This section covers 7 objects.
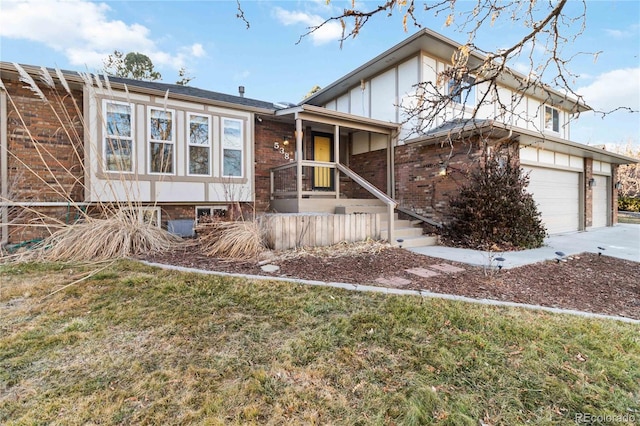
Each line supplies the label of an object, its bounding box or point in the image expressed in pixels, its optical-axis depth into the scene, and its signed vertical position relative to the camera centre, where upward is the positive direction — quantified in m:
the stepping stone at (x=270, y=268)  4.37 -0.85
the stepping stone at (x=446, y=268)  4.67 -0.92
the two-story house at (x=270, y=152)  6.43 +1.67
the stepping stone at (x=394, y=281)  3.87 -0.94
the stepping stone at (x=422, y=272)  4.37 -0.93
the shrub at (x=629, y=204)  19.38 +0.48
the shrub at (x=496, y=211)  6.68 +0.01
